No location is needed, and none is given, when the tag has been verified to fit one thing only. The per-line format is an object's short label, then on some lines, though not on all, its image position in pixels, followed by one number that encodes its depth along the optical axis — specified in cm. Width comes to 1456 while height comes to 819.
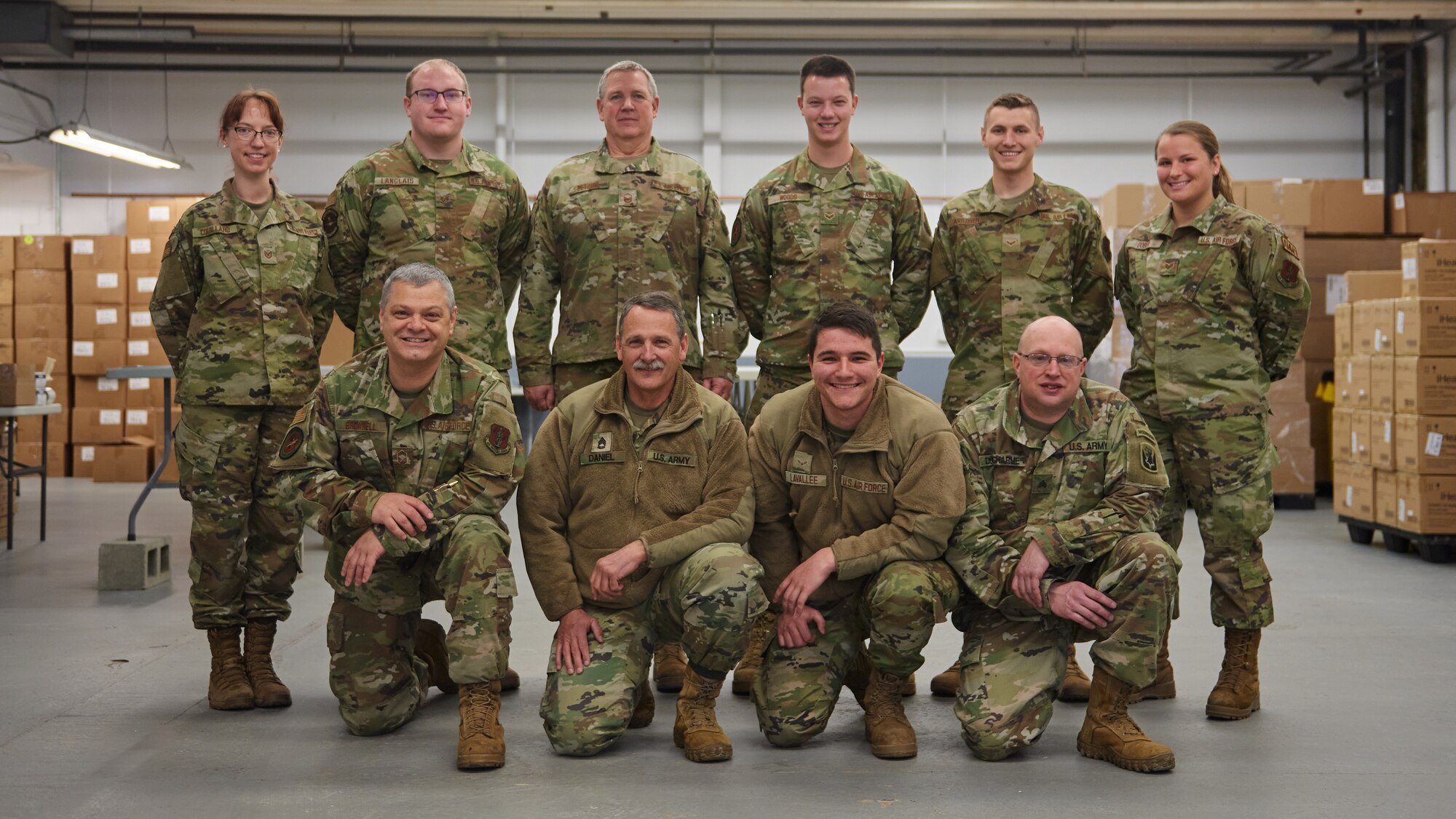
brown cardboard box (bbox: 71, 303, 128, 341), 1102
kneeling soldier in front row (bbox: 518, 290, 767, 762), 302
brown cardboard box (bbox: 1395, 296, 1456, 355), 616
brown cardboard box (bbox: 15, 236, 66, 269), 1102
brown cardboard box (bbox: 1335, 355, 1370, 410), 682
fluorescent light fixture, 887
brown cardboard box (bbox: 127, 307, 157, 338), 1108
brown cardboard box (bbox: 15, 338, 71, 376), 1102
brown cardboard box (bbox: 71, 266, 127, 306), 1097
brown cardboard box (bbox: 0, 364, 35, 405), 632
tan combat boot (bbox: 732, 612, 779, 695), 368
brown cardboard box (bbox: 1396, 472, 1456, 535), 617
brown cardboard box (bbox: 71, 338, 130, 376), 1102
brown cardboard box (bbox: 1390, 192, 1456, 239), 932
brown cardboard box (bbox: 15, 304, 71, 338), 1103
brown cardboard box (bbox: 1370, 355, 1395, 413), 651
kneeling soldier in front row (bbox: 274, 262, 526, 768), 305
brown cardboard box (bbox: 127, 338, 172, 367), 1112
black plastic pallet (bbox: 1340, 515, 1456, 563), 623
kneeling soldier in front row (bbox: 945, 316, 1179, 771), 295
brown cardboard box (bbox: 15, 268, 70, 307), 1101
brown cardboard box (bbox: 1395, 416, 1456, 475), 615
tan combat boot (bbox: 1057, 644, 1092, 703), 360
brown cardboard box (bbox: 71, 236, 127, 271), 1095
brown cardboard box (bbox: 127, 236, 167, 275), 1103
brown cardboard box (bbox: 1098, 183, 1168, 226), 890
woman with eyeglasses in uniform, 352
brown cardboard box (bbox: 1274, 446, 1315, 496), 877
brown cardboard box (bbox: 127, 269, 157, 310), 1105
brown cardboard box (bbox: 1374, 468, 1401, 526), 649
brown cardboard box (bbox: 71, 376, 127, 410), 1105
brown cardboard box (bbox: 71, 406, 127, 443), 1097
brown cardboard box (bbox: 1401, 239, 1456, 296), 616
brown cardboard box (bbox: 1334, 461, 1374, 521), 675
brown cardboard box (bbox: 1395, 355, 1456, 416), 620
